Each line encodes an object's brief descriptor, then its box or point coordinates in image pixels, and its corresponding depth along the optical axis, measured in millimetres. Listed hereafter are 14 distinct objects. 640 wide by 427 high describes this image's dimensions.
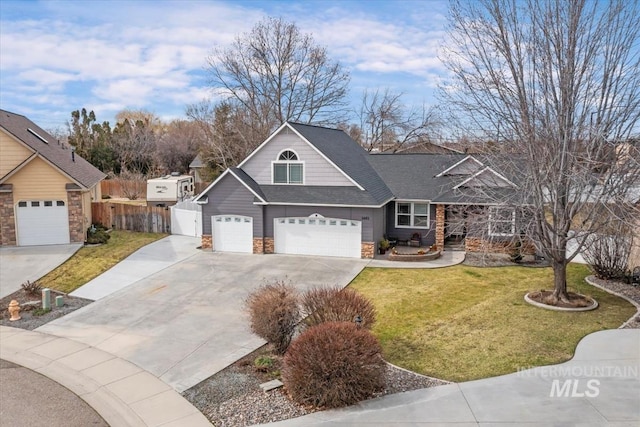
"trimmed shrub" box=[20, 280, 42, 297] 15891
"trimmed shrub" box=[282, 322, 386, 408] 8297
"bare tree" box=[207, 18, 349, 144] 38438
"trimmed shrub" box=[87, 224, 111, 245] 23114
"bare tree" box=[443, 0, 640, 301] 12273
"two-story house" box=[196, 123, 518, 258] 21062
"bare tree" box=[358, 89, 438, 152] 43844
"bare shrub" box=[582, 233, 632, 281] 15961
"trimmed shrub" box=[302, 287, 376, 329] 10414
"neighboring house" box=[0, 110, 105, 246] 22391
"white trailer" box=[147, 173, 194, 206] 34938
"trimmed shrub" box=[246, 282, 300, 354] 10297
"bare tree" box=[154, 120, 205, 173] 54219
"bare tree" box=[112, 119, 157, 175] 51031
